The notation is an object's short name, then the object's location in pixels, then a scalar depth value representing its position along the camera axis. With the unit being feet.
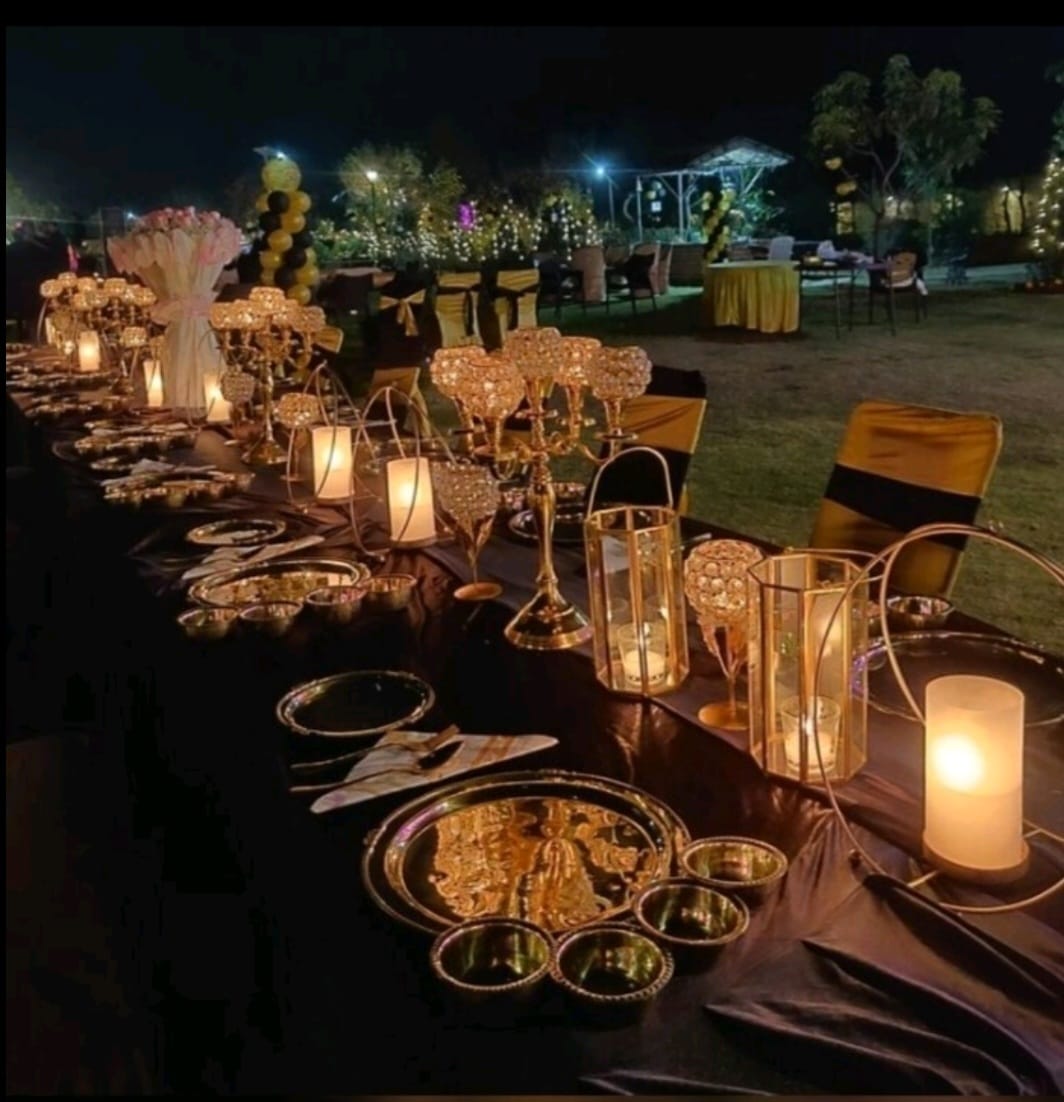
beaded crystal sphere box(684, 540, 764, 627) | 3.37
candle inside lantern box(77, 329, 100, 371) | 14.62
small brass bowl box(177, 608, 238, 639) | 4.54
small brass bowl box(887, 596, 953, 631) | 4.34
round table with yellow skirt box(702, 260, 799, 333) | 29.27
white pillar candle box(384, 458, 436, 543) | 5.73
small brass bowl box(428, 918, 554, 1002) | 2.28
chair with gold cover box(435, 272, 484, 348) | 29.78
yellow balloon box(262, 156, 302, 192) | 27.55
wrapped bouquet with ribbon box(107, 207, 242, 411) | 10.52
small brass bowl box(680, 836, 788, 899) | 2.62
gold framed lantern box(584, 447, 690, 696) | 3.65
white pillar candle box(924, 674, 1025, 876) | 2.51
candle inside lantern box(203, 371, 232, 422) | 10.09
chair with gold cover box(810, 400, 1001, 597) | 5.53
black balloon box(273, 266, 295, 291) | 28.30
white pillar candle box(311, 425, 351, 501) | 6.81
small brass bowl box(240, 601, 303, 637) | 4.58
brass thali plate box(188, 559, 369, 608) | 5.07
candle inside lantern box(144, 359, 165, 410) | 11.14
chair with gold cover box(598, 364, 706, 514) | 7.88
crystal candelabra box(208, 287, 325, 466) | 8.14
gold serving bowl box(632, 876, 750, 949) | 2.43
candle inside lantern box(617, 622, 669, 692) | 3.71
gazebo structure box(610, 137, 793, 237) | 63.87
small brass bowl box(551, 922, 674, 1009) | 2.22
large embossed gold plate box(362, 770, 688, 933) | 2.58
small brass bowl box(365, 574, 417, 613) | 4.87
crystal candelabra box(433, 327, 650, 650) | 4.31
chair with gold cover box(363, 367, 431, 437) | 10.14
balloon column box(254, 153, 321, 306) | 27.71
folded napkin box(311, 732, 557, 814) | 3.10
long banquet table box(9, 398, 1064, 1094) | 2.06
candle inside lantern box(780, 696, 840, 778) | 3.02
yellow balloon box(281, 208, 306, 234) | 28.04
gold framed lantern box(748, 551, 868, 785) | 2.97
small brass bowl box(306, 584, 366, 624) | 4.72
